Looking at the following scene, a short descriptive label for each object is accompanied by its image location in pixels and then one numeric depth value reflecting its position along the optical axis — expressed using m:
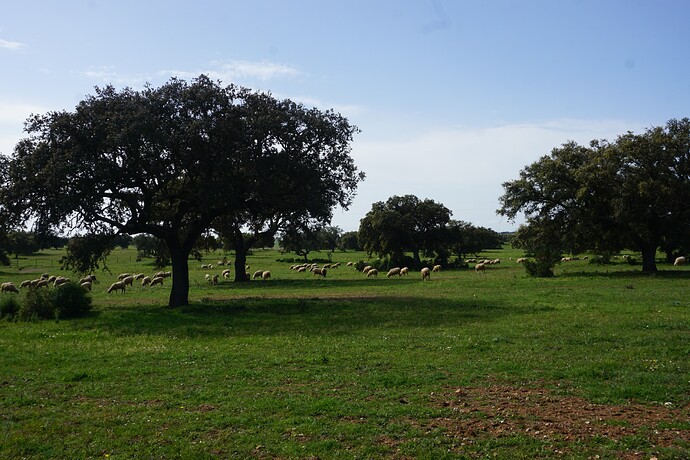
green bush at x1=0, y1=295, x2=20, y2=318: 22.58
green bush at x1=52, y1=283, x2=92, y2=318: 22.67
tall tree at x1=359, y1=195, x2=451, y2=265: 63.84
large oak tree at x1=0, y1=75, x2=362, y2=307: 23.05
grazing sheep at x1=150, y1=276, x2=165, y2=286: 45.29
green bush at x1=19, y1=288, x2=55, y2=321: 22.20
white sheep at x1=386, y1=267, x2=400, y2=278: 51.29
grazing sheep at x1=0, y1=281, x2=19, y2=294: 39.66
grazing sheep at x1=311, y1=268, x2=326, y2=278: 54.53
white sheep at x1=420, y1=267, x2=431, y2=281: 45.16
